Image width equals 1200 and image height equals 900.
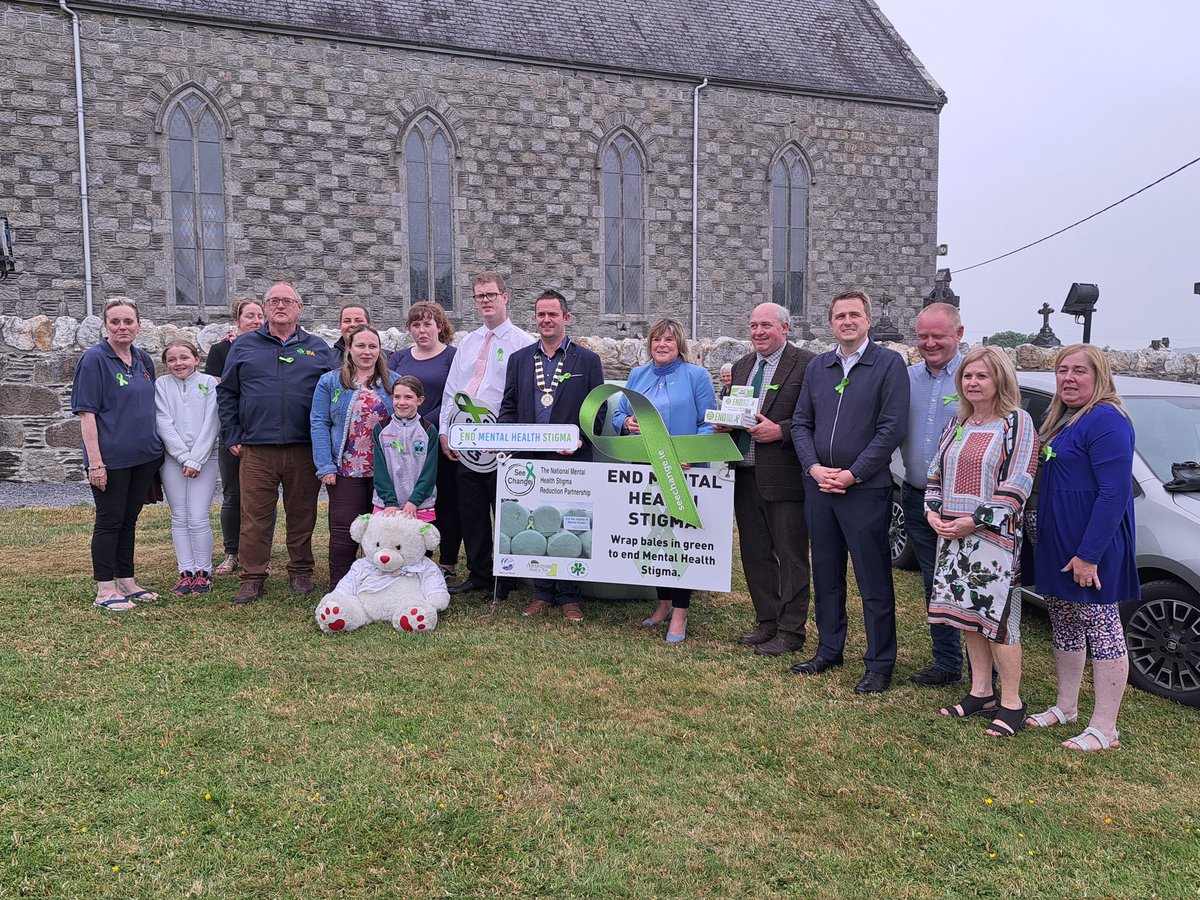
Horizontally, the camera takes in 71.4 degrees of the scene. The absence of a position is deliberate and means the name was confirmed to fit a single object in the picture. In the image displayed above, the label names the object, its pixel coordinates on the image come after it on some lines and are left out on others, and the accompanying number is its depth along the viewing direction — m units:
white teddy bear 5.39
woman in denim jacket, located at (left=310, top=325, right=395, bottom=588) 5.89
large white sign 5.34
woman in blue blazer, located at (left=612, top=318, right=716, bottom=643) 5.39
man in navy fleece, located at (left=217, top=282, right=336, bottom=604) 5.96
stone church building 15.38
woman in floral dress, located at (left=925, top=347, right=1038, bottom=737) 3.90
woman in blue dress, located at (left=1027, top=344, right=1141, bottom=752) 3.71
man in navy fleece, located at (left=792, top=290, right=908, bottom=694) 4.47
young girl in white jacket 5.98
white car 4.31
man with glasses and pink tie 6.12
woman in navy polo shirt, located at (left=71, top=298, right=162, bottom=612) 5.58
